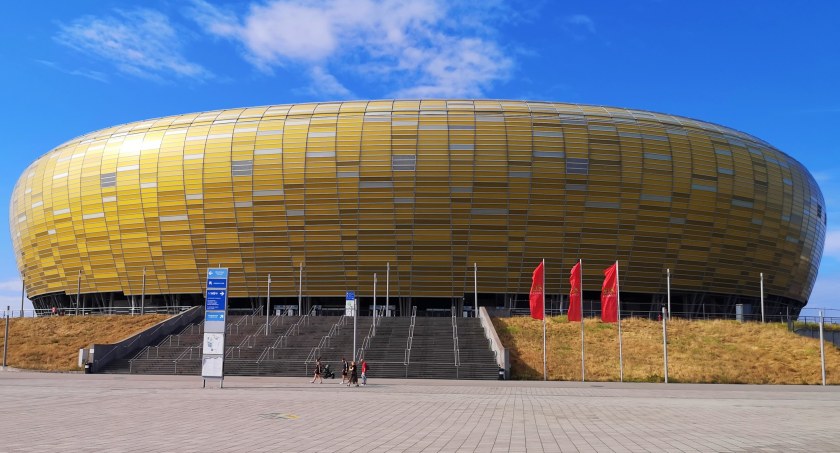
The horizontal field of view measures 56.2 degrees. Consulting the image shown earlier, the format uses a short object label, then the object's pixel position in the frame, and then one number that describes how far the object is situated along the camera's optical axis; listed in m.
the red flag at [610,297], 46.97
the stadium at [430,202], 74.56
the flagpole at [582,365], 46.02
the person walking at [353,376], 38.69
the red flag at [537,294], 49.59
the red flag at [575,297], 49.53
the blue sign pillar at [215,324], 36.41
